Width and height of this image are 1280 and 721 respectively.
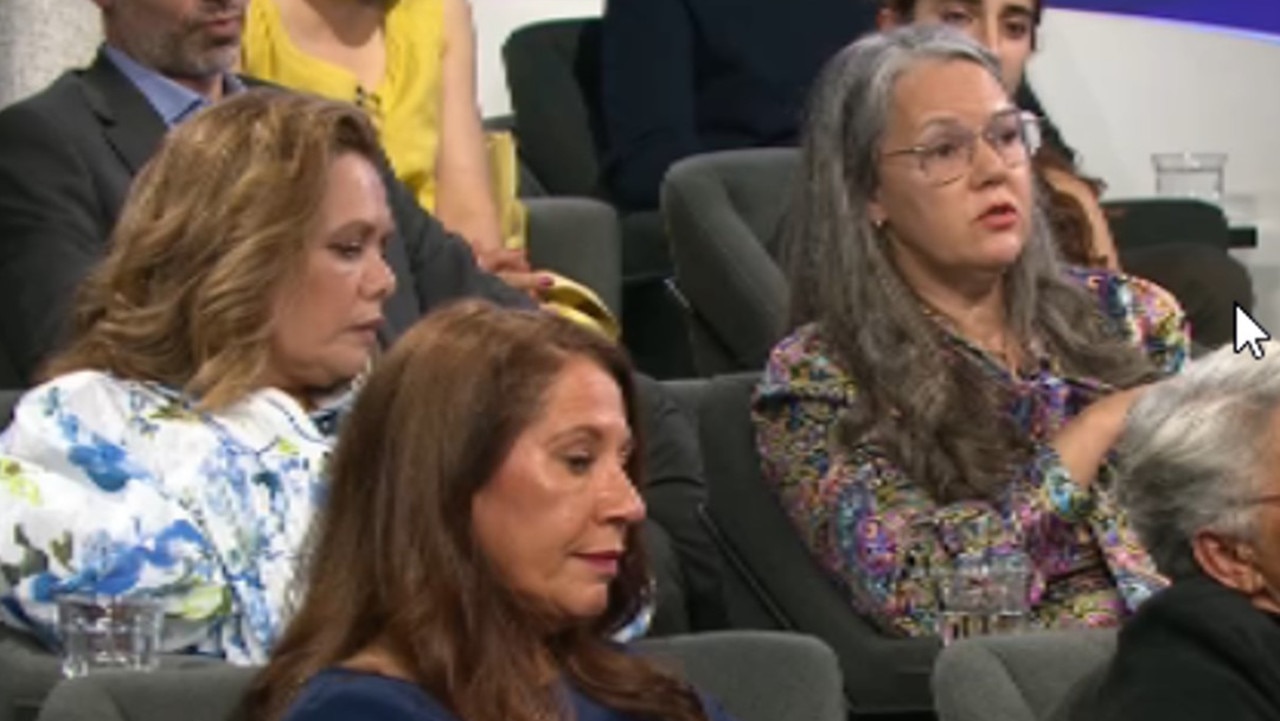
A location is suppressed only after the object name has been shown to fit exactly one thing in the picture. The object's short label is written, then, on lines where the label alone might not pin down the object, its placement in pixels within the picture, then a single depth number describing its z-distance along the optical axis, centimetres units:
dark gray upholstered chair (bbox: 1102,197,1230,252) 964
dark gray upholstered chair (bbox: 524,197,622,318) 859
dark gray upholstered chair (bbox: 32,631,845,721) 510
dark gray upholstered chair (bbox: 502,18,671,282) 992
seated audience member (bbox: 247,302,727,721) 442
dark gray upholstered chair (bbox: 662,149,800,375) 814
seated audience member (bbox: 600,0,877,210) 959
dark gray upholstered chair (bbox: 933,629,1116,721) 507
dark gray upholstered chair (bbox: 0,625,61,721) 529
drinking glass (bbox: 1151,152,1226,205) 1098
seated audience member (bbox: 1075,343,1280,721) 473
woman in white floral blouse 559
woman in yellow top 820
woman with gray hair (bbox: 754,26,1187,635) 640
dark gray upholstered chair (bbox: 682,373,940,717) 631
